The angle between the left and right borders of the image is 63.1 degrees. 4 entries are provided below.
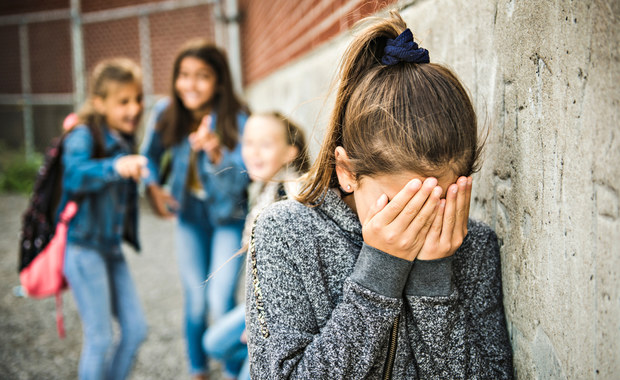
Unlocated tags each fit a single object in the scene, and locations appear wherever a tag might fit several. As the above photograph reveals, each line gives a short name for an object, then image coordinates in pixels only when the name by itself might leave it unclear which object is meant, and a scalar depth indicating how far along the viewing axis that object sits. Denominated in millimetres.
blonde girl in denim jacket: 2639
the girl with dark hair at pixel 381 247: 1194
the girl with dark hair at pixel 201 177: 3105
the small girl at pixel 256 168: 2283
